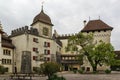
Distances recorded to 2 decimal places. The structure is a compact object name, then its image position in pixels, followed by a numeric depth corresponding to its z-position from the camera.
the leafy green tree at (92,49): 20.88
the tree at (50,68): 10.80
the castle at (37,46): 22.32
